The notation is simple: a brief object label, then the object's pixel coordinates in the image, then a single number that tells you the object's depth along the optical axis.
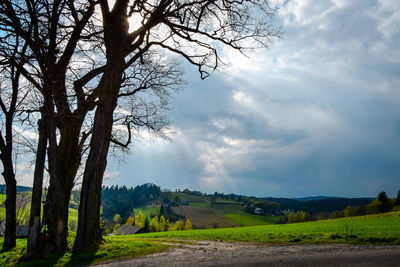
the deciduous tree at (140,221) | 75.06
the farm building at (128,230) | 66.31
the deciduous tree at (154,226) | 73.38
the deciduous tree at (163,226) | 74.18
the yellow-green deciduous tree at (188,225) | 77.26
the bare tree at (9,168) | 12.67
